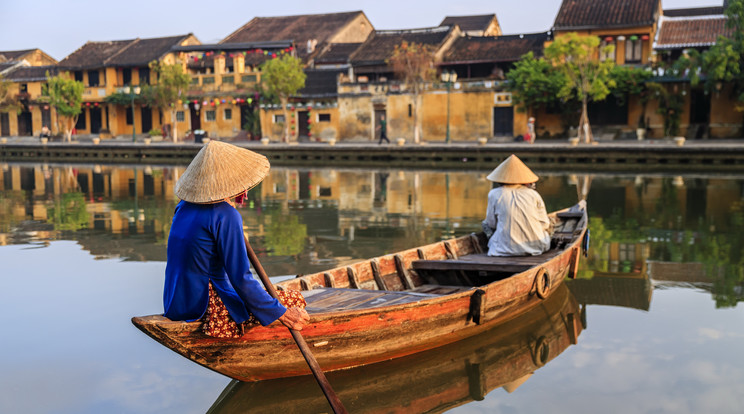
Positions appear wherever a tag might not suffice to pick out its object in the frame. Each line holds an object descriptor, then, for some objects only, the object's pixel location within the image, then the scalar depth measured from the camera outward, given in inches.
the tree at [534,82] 1038.4
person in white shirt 261.0
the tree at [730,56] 904.3
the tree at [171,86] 1256.8
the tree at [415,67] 1097.4
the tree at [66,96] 1352.1
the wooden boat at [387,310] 161.9
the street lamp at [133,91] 1296.8
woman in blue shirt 147.5
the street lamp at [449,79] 1068.6
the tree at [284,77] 1150.3
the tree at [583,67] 951.0
